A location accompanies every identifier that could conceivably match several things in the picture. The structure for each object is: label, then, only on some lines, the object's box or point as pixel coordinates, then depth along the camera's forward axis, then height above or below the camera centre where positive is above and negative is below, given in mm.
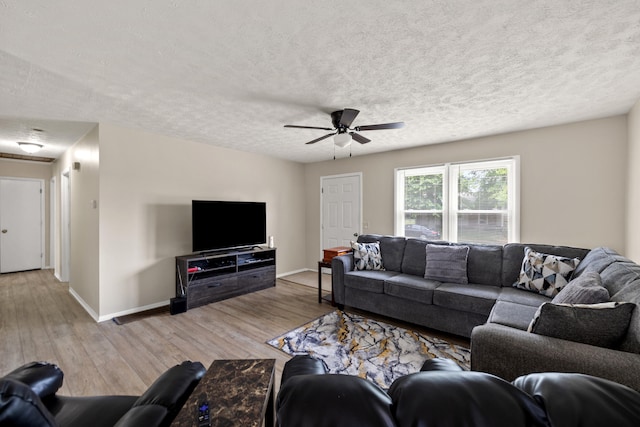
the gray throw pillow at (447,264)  3064 -640
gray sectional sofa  1295 -786
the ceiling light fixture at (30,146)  3996 +1006
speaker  3412 -1232
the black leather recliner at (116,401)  975 -763
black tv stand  3682 -971
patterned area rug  2246 -1339
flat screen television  3836 -210
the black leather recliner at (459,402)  483 -375
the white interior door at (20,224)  5367 -273
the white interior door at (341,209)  5254 +35
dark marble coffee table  907 -732
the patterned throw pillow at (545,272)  2510 -615
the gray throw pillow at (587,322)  1325 -596
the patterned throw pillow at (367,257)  3645 -647
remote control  867 -698
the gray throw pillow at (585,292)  1574 -523
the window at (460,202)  3779 +135
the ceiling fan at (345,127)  2549 +883
